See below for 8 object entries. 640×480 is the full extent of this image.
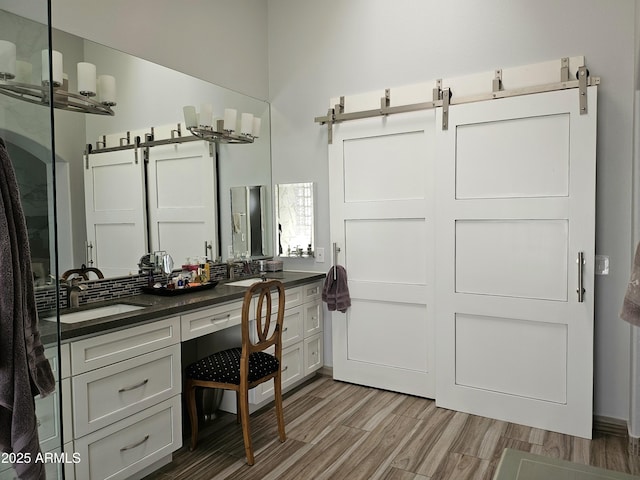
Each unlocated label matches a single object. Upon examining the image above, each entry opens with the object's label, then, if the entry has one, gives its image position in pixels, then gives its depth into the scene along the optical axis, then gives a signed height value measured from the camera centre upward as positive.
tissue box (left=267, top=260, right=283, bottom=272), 3.81 -0.31
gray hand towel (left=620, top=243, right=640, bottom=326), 1.69 -0.28
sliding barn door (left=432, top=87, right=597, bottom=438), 2.66 -0.21
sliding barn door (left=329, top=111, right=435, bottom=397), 3.21 -0.15
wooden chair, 2.38 -0.76
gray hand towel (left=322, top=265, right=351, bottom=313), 3.47 -0.48
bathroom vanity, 1.90 -0.68
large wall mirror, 2.38 +0.62
